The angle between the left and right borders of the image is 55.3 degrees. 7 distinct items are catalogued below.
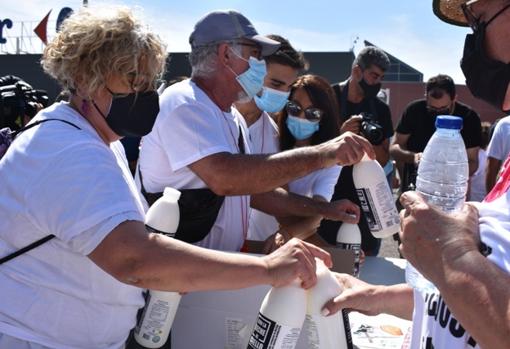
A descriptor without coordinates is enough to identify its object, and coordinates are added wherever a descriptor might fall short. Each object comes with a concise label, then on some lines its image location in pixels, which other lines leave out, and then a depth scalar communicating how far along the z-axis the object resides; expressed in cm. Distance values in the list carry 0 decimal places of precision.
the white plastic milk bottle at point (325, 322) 138
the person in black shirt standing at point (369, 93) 416
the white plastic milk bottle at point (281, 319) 125
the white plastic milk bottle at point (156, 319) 154
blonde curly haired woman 123
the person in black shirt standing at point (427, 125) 417
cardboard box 167
